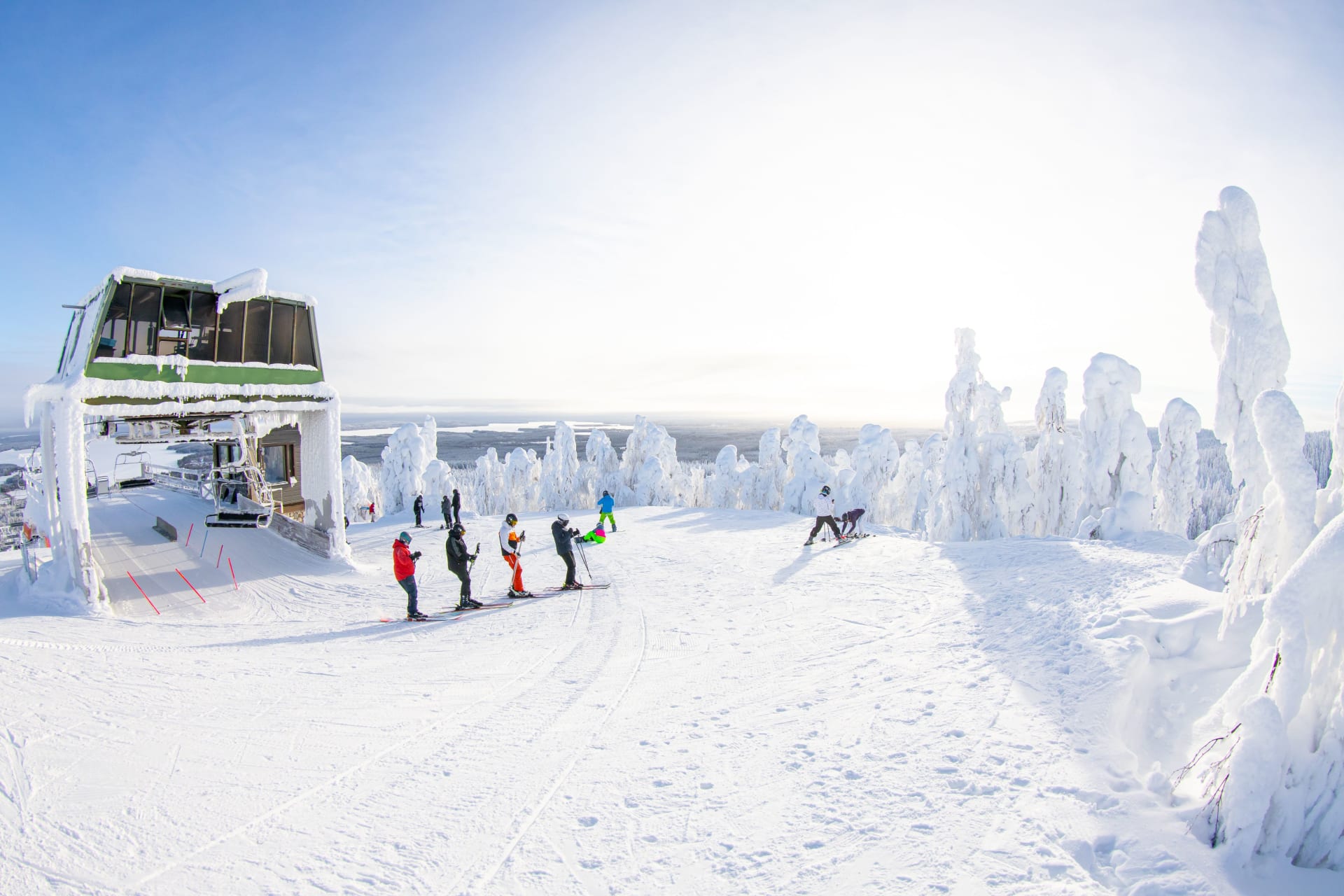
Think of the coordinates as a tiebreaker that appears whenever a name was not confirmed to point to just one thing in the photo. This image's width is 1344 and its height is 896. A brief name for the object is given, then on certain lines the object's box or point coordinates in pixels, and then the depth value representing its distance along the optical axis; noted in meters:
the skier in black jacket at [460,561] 9.19
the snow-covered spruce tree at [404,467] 42.56
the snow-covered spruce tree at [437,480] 39.25
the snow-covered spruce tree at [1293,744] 3.15
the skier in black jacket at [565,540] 10.12
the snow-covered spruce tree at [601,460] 42.62
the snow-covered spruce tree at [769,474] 37.62
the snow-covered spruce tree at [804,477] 27.81
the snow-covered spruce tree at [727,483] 38.75
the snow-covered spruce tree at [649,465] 36.41
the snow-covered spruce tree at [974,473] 21.42
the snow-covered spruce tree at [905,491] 37.47
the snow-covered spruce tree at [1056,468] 23.39
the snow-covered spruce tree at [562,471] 46.50
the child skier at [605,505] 16.38
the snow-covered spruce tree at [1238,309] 8.73
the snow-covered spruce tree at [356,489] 45.16
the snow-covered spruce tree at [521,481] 52.25
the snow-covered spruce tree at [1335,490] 4.30
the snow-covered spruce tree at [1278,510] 4.33
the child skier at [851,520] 13.22
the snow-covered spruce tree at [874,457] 32.38
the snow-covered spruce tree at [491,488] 54.59
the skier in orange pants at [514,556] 9.60
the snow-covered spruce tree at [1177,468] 23.38
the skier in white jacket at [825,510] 12.84
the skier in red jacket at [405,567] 8.70
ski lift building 9.84
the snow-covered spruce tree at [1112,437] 20.66
